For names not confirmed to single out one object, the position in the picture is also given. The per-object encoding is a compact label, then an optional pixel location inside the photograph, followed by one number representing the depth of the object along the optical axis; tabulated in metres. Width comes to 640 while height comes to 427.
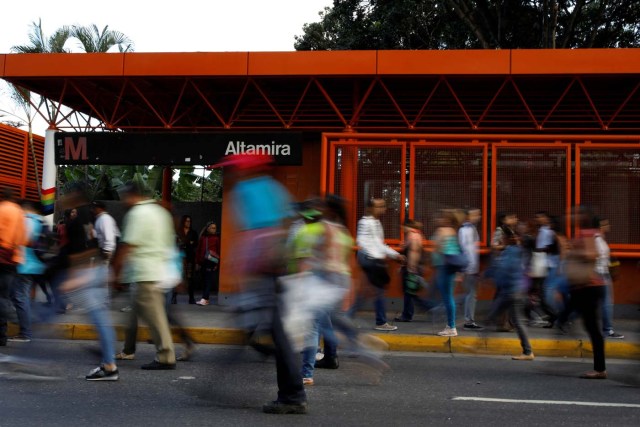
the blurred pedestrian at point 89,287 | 6.54
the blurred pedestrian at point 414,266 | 10.87
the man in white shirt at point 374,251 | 9.39
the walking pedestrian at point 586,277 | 7.17
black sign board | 13.30
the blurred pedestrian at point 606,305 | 9.52
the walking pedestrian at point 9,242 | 7.34
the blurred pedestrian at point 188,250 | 13.52
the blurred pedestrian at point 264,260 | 5.32
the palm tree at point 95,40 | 29.83
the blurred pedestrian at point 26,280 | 8.79
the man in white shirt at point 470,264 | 10.58
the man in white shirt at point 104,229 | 9.98
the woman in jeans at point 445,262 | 9.54
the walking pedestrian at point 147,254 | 6.74
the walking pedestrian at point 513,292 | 8.41
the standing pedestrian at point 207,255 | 13.60
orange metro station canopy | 12.63
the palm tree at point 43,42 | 29.16
